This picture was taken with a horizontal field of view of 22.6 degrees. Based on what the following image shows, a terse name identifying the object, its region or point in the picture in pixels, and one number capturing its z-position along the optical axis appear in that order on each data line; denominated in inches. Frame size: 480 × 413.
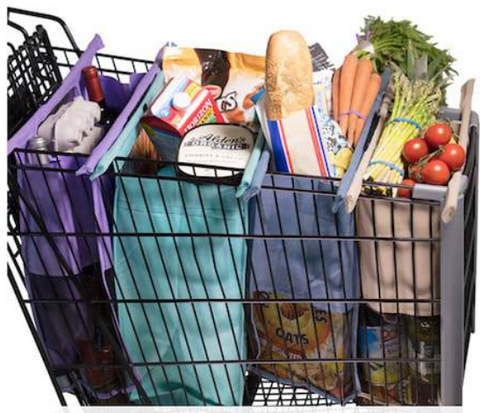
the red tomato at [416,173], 125.9
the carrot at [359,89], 136.1
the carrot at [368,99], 135.6
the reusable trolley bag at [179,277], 129.5
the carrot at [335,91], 138.6
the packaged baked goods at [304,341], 134.8
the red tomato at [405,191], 125.0
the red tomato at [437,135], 128.5
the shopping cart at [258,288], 127.7
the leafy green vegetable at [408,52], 140.1
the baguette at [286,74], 125.8
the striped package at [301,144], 127.1
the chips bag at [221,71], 143.6
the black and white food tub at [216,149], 128.3
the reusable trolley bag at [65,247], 130.7
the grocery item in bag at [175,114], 132.6
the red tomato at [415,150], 128.3
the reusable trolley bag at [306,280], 128.3
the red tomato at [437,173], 123.5
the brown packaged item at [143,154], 135.6
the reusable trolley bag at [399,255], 125.2
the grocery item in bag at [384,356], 133.6
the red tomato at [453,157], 125.3
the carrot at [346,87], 136.9
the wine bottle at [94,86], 140.5
